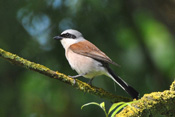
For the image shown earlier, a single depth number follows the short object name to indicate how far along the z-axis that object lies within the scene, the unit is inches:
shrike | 263.1
